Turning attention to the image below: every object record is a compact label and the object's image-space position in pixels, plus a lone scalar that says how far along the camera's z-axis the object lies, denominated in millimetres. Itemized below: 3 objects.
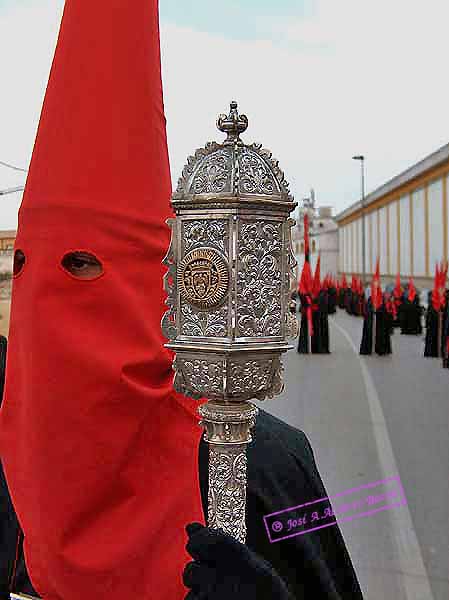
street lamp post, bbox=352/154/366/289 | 34588
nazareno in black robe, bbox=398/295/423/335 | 19672
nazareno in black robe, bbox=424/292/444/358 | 13758
